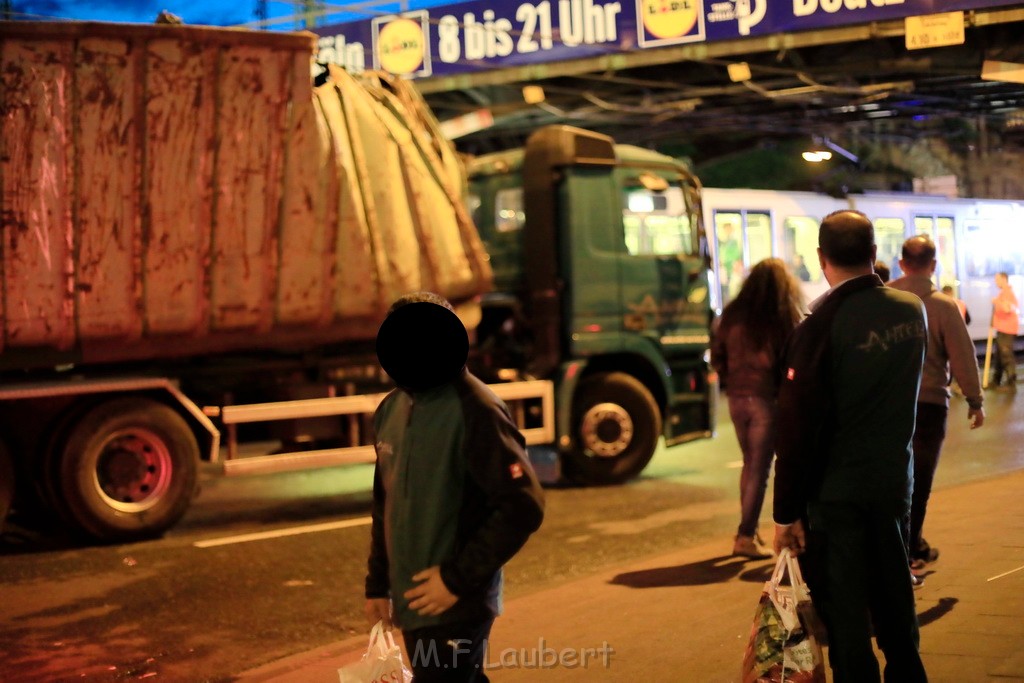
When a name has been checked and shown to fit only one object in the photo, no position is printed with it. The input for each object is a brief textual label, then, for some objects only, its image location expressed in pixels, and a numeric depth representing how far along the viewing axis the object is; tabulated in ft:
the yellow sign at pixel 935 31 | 51.21
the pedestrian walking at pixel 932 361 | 20.80
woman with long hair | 24.22
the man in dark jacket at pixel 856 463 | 13.25
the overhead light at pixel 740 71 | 58.62
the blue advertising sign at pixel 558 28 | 55.11
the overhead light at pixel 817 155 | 71.00
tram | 67.00
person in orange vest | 60.64
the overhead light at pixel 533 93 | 63.26
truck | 28.60
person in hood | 10.54
